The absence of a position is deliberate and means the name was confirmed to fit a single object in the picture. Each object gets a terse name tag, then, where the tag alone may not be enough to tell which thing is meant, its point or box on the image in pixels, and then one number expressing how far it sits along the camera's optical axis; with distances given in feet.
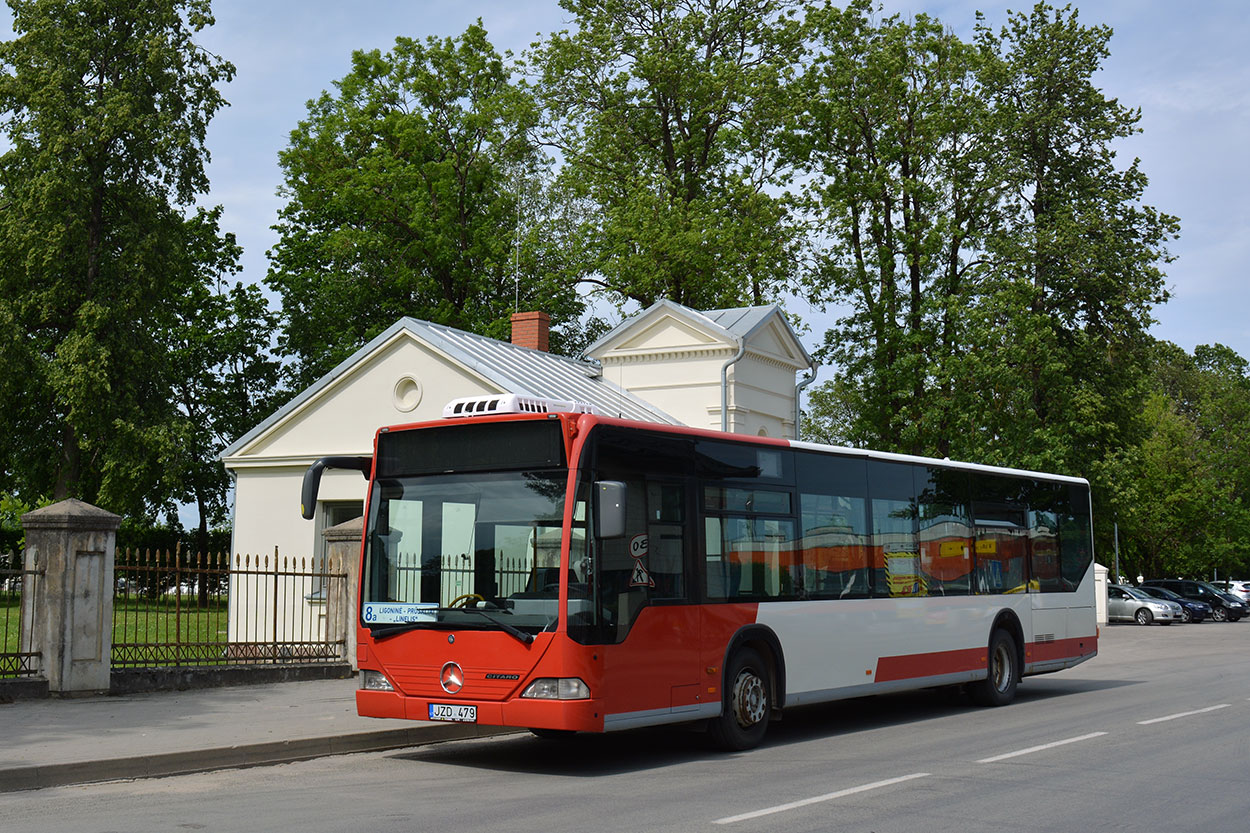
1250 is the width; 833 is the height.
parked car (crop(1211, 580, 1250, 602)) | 183.32
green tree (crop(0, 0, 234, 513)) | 112.68
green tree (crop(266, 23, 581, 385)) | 139.54
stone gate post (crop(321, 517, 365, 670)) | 59.21
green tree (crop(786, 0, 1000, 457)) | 135.03
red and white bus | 33.78
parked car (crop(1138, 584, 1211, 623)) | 151.94
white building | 86.53
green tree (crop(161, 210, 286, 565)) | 149.79
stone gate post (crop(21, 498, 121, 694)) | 45.01
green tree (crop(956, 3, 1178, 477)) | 126.21
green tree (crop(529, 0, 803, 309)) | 129.49
